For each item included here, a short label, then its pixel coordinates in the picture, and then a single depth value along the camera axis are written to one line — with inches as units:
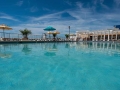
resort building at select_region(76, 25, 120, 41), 728.2
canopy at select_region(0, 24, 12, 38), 382.5
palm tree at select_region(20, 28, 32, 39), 533.6
